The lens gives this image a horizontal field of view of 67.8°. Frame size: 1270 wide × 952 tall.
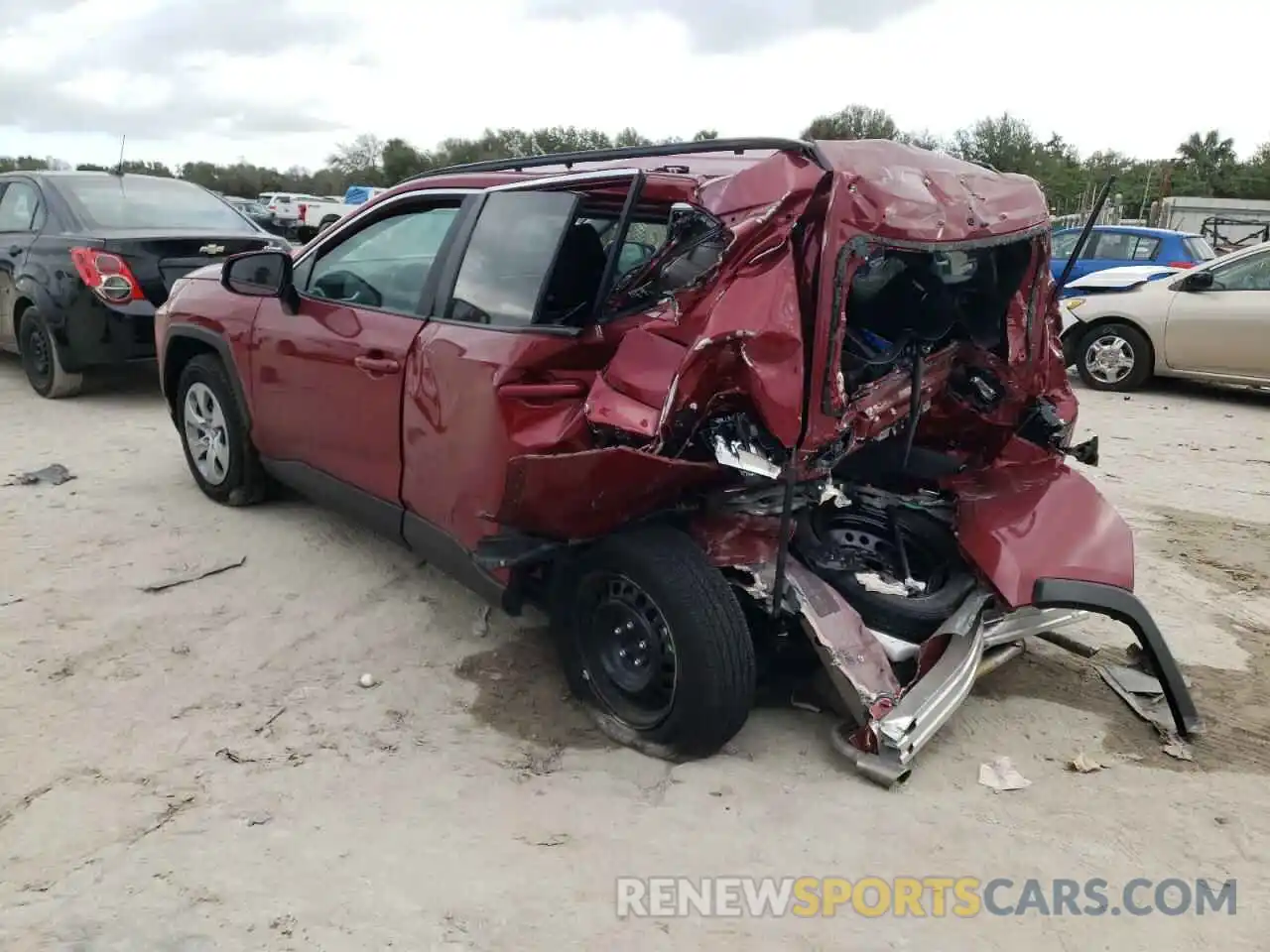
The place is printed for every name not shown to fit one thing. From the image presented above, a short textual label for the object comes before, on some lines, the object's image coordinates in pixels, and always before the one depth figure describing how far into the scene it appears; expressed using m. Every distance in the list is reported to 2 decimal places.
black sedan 6.83
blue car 11.65
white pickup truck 29.34
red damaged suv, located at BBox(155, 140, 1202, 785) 2.64
